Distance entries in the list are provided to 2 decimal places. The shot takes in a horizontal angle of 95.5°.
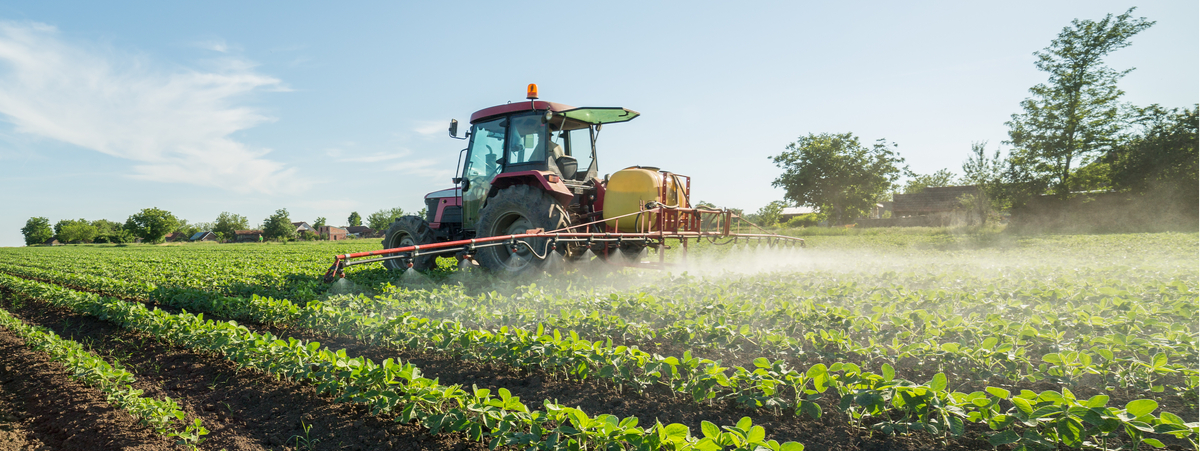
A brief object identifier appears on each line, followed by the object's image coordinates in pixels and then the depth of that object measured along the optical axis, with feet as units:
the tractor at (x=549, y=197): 22.03
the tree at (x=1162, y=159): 66.74
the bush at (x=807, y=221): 127.54
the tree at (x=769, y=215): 120.20
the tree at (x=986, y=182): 78.12
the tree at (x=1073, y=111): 76.07
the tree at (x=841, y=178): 116.06
